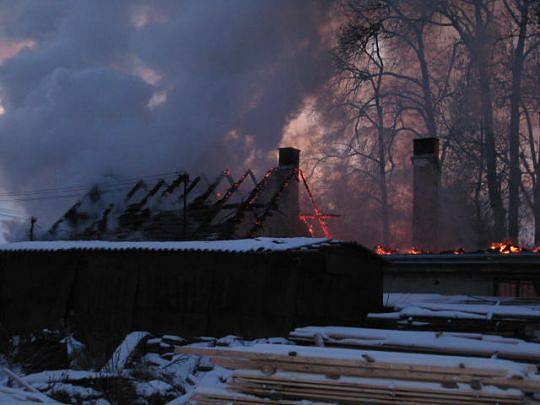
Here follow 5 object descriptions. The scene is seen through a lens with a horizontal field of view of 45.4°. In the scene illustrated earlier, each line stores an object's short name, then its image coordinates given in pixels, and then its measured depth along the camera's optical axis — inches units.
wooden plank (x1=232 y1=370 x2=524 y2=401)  266.4
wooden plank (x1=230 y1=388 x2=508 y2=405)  273.3
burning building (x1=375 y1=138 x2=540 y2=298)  659.4
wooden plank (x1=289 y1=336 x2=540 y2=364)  397.1
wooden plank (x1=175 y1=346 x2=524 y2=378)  273.5
